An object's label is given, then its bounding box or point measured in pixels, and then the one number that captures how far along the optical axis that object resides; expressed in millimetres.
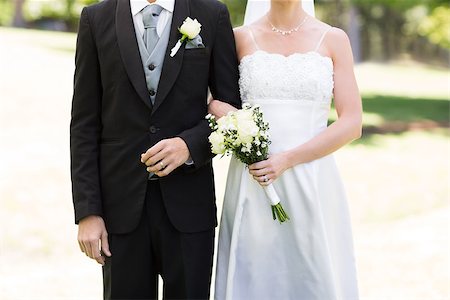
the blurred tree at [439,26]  19969
